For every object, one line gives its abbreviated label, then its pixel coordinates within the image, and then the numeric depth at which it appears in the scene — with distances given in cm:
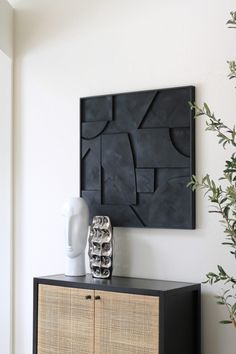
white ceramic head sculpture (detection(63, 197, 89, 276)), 369
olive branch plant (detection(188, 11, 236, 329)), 281
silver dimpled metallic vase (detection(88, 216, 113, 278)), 364
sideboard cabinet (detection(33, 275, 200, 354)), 318
